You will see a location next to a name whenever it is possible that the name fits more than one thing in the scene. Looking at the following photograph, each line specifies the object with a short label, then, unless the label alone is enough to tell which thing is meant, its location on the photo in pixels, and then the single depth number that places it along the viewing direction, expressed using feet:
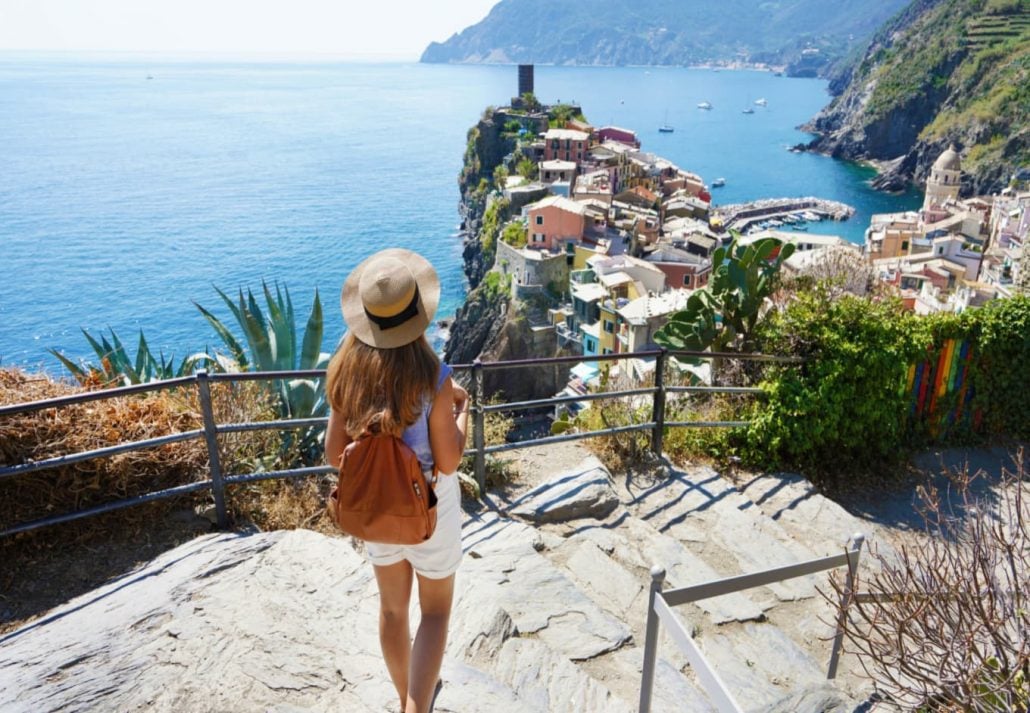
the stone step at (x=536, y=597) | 10.94
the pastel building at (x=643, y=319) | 101.28
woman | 7.09
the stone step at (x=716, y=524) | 14.60
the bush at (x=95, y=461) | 12.32
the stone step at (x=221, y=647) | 8.48
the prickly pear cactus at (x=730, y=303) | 20.83
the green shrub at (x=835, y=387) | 18.78
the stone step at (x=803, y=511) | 16.19
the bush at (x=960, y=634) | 7.11
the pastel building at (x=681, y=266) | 137.61
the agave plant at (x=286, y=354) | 17.48
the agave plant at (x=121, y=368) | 15.56
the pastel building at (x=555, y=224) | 153.17
